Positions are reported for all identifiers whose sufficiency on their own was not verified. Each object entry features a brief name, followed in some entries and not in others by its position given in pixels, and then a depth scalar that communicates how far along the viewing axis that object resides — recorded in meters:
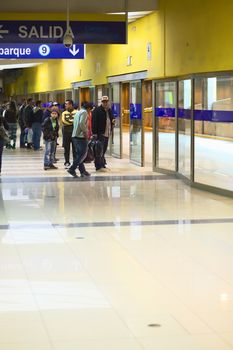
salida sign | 13.22
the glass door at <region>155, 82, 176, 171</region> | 14.33
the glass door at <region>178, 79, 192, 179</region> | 13.01
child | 15.14
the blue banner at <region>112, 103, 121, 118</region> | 18.69
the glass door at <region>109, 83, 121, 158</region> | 18.69
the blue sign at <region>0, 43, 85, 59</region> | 16.06
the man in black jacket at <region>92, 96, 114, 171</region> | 14.96
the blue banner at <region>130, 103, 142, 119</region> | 16.64
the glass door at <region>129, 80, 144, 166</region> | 16.62
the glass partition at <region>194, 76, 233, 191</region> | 11.32
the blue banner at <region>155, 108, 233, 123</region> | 11.25
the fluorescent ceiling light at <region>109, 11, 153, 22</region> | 14.85
